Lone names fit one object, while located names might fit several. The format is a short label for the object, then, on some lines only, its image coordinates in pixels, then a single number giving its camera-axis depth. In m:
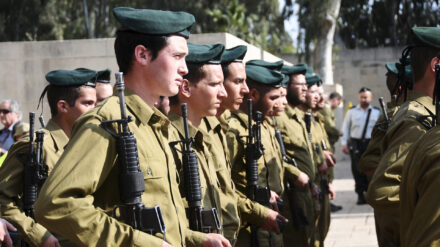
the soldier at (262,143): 5.87
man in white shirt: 13.43
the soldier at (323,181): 8.59
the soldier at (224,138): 4.80
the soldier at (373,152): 5.64
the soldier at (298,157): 7.43
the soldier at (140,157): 3.00
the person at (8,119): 9.29
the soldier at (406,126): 4.02
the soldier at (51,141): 4.68
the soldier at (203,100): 4.48
